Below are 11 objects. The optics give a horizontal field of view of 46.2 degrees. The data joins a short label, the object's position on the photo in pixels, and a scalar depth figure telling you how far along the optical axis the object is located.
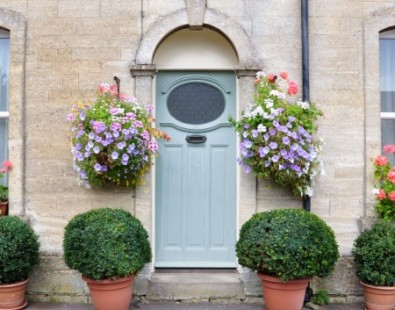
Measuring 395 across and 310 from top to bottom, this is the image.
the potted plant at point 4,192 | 5.45
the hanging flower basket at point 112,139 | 4.93
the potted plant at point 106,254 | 4.53
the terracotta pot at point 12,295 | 4.91
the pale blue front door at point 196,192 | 5.78
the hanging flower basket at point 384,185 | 5.31
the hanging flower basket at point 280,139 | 4.98
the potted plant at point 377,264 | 4.85
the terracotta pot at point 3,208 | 5.47
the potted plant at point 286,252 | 4.50
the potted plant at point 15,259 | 4.78
